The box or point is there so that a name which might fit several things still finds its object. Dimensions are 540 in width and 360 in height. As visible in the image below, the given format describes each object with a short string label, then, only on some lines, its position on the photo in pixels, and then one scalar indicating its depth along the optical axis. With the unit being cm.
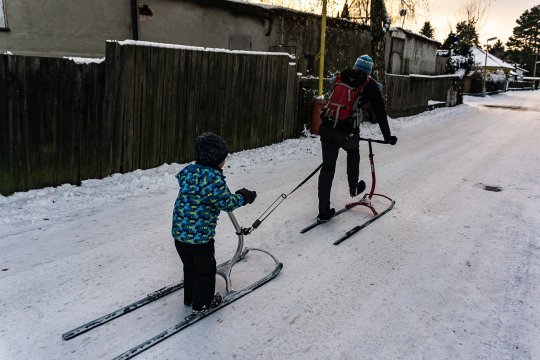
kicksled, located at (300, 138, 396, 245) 530
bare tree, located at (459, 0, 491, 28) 4600
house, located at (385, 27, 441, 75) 2653
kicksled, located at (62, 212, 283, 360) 308
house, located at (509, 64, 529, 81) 5675
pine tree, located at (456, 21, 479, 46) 4635
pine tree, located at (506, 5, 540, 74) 8400
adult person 540
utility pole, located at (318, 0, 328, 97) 1126
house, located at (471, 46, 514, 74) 5488
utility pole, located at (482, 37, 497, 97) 3569
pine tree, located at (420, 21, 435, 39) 5875
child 322
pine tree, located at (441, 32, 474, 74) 3133
